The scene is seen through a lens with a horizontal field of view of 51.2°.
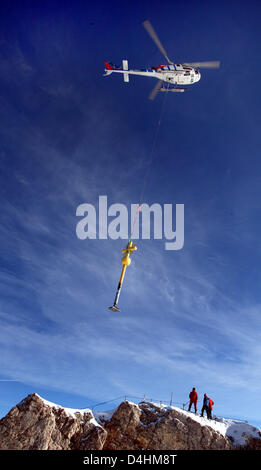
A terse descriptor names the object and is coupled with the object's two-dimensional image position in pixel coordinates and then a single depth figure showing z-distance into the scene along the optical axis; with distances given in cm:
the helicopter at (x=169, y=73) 3697
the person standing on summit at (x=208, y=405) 2478
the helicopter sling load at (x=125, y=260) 1859
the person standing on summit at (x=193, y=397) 2469
